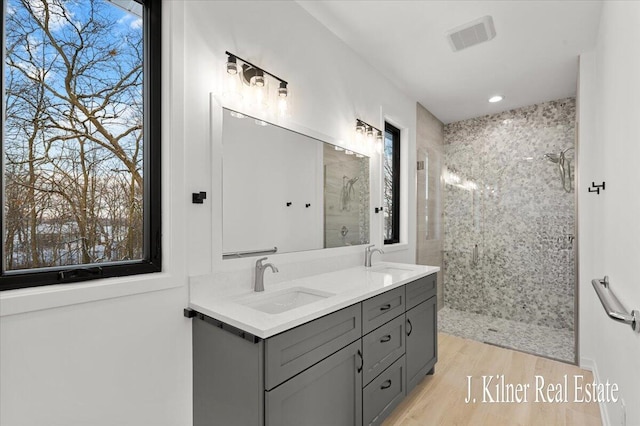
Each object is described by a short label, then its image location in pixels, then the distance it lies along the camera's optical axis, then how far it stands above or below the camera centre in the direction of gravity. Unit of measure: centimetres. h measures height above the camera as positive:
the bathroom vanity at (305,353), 117 -61
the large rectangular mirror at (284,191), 164 +15
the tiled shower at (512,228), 347 -17
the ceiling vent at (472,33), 218 +133
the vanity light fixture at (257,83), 161 +73
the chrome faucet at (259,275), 166 -32
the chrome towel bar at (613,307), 108 -36
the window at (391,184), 317 +32
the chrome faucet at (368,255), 255 -34
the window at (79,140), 108 +29
